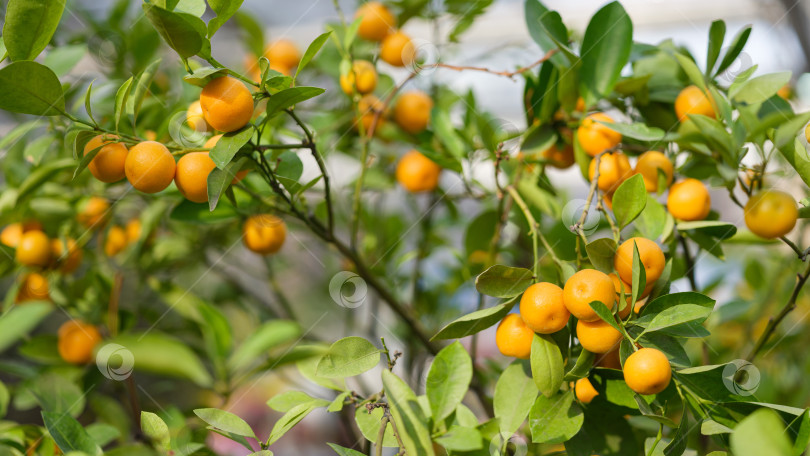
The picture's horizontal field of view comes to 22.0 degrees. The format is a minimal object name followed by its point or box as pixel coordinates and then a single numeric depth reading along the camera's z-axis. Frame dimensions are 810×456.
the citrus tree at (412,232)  1.38
